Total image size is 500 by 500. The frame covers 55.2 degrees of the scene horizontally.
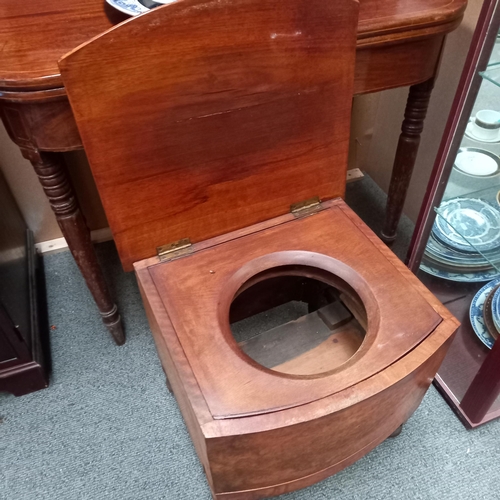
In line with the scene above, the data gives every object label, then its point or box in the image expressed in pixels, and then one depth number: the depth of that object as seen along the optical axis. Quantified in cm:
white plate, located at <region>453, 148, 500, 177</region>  93
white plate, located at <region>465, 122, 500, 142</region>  87
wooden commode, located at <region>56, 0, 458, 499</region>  61
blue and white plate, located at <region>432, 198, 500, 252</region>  98
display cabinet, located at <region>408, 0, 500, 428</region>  77
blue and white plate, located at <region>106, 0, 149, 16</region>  72
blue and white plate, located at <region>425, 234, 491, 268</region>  107
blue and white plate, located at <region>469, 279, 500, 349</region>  105
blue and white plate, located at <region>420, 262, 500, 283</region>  110
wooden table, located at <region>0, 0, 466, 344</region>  67
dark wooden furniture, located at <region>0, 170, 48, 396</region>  96
